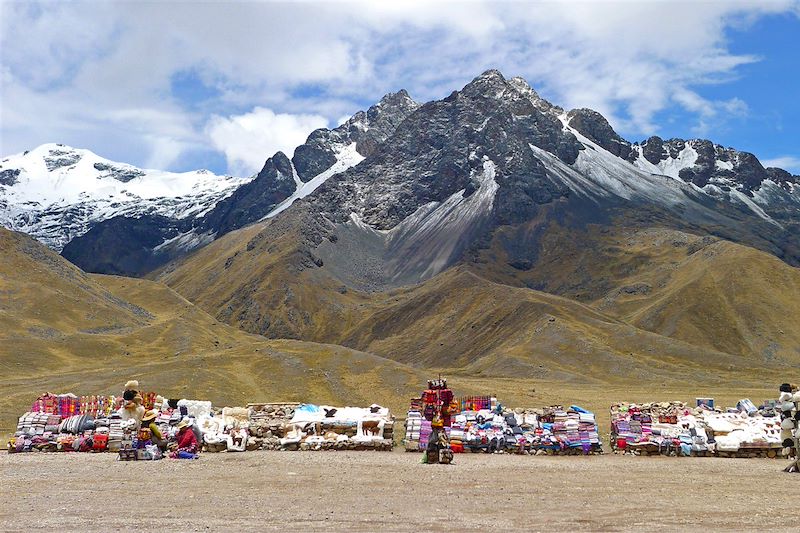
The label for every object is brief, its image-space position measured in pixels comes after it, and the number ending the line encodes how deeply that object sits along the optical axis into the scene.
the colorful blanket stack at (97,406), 42.34
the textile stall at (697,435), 37.81
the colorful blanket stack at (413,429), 39.78
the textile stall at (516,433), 38.72
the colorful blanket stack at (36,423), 40.03
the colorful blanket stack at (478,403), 47.88
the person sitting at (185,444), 35.97
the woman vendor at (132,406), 33.16
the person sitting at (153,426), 34.12
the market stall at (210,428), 39.22
